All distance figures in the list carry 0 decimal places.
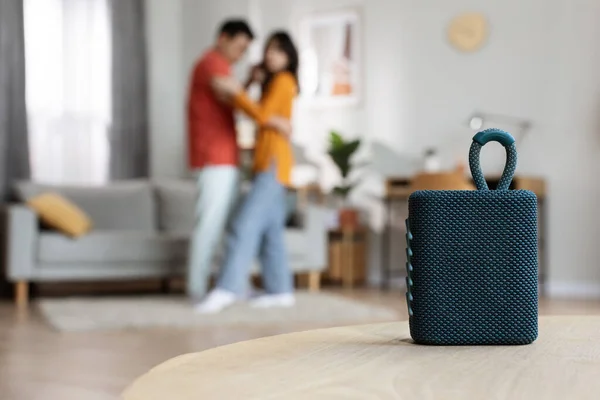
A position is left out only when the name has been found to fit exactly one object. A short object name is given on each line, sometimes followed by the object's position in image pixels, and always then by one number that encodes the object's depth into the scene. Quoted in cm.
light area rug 412
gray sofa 545
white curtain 664
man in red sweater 474
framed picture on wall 697
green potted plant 661
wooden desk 594
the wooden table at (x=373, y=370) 57
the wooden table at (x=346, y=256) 670
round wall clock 640
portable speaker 77
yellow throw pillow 557
